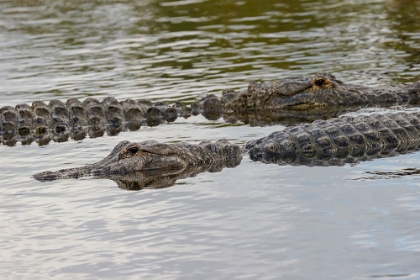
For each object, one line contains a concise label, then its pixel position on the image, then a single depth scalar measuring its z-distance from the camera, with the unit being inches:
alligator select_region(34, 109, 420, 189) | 477.1
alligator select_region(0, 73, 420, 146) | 635.5
